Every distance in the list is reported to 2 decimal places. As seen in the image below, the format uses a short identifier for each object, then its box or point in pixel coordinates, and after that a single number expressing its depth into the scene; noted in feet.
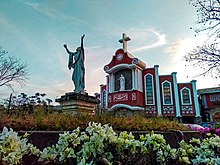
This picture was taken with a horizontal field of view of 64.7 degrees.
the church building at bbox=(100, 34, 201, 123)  64.08
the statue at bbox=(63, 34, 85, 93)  26.78
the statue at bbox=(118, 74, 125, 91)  66.23
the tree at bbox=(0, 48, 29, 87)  57.16
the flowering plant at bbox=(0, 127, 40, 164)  3.39
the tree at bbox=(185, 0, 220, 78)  19.60
